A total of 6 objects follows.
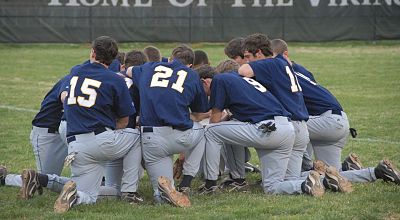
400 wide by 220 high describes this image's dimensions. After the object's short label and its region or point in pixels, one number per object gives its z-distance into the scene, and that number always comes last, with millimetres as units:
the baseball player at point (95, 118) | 15266
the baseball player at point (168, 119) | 15992
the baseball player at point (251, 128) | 16391
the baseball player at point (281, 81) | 16797
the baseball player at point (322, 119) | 17859
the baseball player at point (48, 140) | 17250
